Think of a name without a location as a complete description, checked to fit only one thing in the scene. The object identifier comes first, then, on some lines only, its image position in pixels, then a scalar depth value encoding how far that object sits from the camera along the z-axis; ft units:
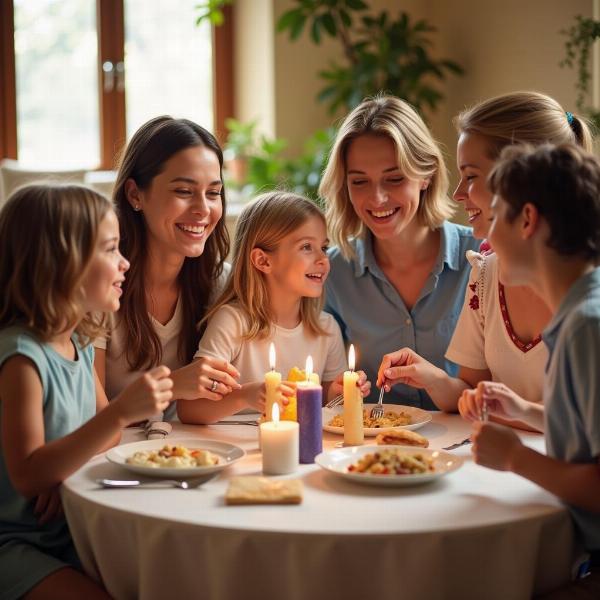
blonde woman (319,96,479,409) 8.95
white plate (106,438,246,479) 5.65
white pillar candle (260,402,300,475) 5.76
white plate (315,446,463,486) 5.39
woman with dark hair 8.43
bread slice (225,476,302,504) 5.20
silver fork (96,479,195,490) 5.54
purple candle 6.09
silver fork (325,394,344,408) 7.79
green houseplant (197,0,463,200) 18.31
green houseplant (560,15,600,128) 12.32
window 20.06
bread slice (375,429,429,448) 6.42
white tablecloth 4.76
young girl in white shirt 8.41
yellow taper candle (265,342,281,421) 6.42
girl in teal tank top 5.80
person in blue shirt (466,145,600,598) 5.20
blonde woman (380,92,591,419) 7.38
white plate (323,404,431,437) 6.80
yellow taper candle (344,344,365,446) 6.49
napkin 6.92
